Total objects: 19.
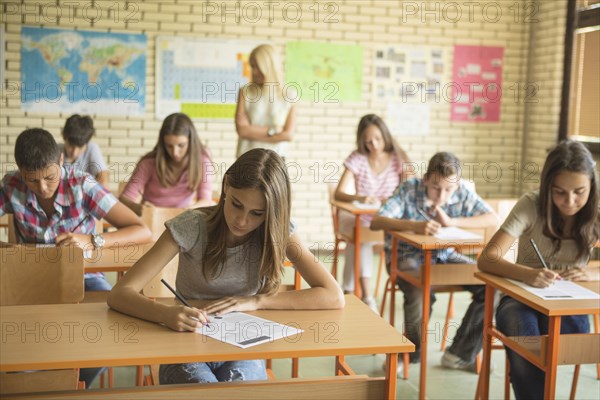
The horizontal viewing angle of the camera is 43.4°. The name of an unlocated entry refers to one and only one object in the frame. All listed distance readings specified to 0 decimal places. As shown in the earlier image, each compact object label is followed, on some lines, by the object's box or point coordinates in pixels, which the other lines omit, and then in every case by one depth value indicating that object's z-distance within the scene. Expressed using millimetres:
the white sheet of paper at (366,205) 4836
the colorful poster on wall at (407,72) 7285
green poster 7070
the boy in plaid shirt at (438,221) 4016
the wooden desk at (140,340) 1912
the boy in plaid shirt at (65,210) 3293
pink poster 7496
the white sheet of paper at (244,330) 2082
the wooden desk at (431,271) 3631
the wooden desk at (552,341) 2600
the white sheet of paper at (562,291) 2744
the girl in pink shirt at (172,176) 4652
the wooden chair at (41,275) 2590
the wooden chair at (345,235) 5031
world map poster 6543
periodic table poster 6801
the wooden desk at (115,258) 3035
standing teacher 5422
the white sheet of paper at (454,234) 3818
